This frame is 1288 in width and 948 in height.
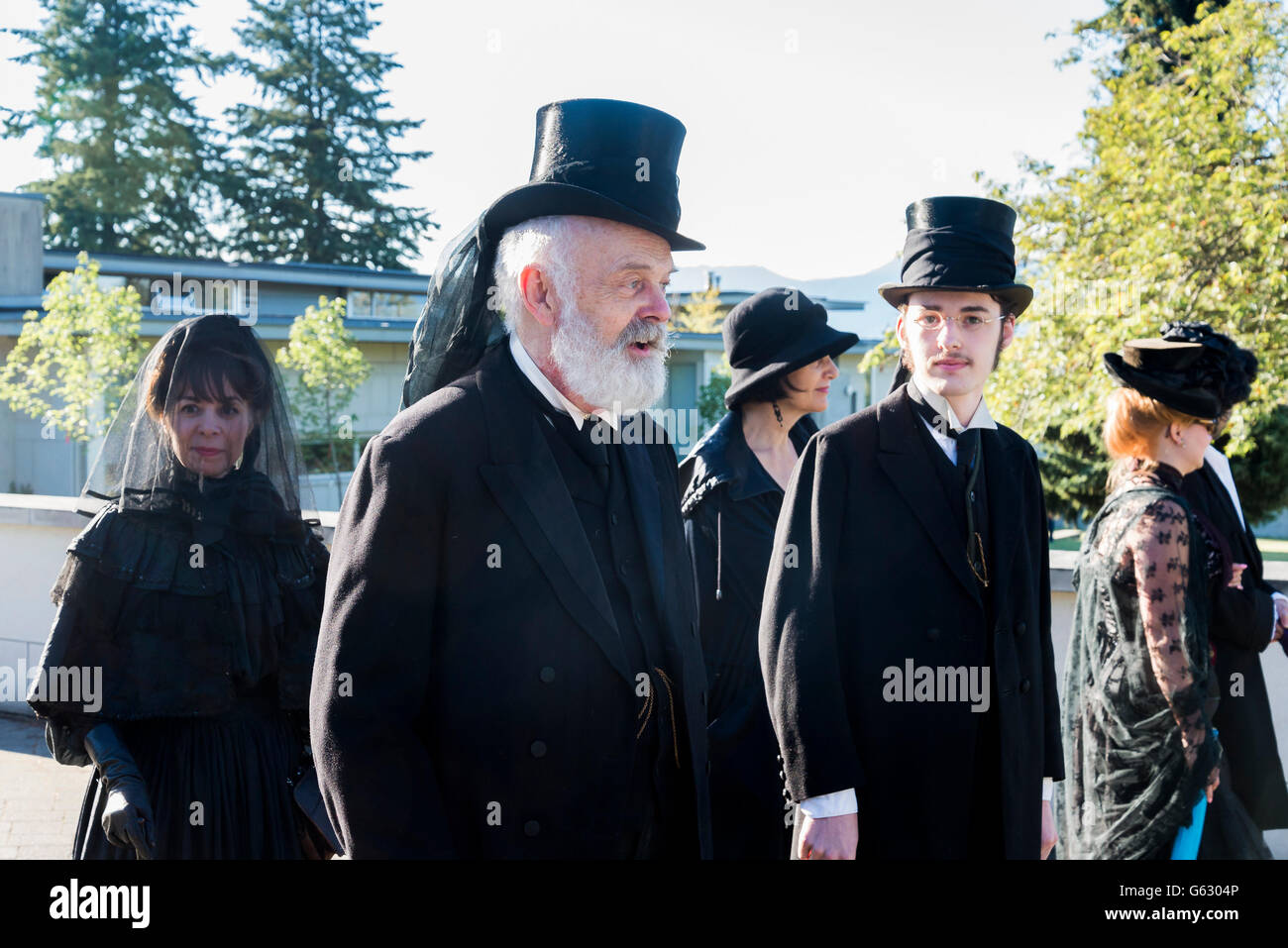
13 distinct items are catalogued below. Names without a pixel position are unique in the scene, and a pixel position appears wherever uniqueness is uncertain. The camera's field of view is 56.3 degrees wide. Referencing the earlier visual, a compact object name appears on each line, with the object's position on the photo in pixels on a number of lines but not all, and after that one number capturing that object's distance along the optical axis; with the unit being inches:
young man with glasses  114.3
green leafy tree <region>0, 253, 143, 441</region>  725.3
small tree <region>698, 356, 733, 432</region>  1069.1
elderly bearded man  80.9
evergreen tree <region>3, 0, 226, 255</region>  1587.1
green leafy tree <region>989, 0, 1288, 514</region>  446.3
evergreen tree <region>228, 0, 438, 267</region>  1660.9
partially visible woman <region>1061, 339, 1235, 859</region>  140.6
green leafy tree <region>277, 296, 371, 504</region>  844.6
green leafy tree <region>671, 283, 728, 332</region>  1198.3
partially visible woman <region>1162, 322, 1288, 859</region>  147.3
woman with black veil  125.1
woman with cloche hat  152.1
